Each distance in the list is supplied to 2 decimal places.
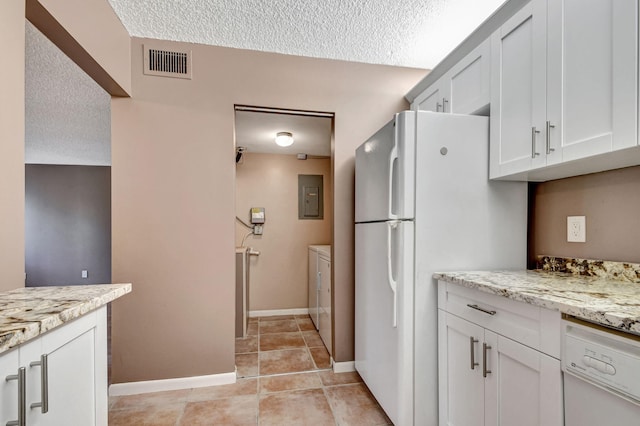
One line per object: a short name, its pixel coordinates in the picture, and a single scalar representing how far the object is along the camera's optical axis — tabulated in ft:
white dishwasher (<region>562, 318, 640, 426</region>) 2.54
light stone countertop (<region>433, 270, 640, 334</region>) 2.74
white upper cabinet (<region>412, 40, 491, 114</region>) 5.60
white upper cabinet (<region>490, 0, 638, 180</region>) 3.44
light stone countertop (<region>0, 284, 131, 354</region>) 2.19
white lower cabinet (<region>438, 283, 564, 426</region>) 3.36
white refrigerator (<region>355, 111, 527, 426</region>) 5.27
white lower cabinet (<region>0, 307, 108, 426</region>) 2.26
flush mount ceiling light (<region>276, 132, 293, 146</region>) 11.23
